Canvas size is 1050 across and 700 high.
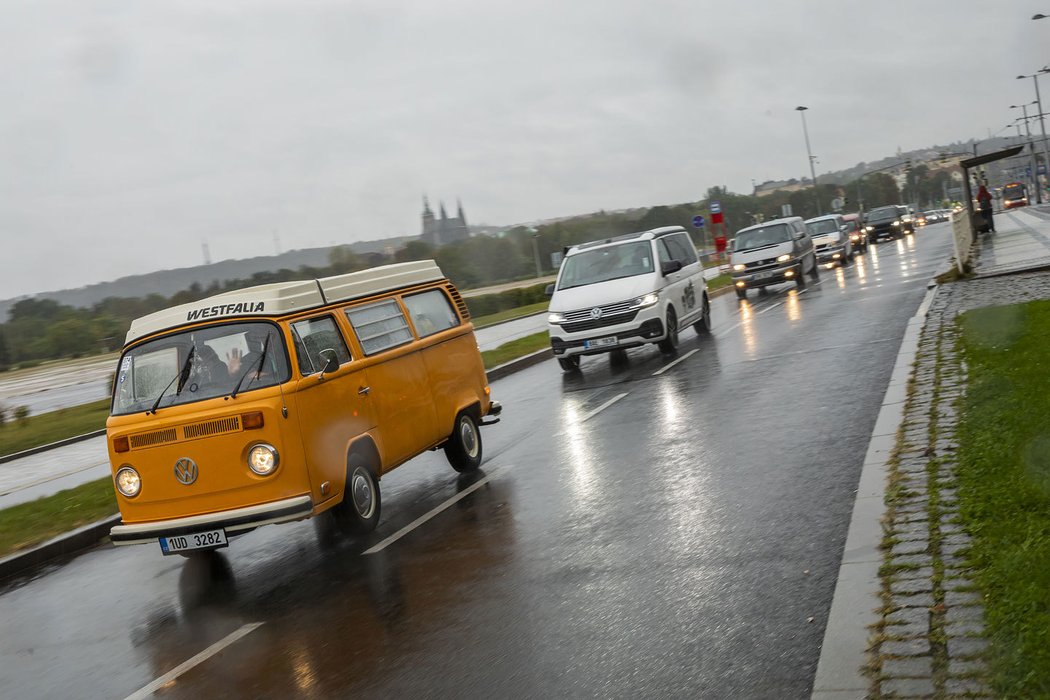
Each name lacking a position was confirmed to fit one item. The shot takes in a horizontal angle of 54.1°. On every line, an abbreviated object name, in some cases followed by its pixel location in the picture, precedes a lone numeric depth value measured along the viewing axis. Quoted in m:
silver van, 31.03
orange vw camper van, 7.69
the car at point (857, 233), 52.34
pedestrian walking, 42.81
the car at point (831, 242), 42.06
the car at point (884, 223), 60.91
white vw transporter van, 17.47
